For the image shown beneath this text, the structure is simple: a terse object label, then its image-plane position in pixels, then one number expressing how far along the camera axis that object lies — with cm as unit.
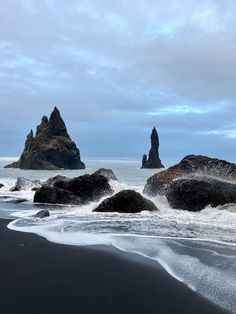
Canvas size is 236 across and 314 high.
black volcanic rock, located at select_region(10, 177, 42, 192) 1691
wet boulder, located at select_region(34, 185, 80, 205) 1111
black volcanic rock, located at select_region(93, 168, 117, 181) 1805
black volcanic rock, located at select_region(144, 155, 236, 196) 1081
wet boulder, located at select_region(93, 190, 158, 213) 854
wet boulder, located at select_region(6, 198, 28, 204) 1162
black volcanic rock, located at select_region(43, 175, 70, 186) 1691
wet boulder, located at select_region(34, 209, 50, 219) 782
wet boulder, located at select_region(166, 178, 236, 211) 932
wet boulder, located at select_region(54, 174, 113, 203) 1137
